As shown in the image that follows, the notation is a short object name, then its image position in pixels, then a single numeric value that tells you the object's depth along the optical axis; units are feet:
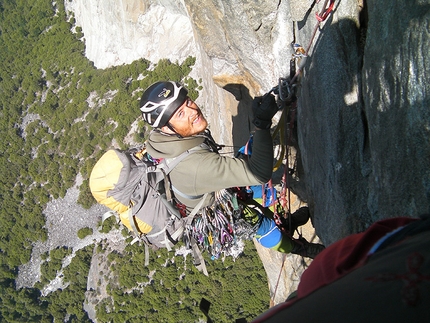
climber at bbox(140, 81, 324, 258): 9.27
